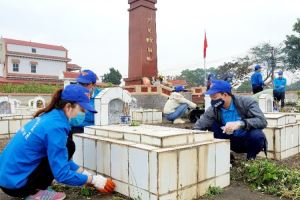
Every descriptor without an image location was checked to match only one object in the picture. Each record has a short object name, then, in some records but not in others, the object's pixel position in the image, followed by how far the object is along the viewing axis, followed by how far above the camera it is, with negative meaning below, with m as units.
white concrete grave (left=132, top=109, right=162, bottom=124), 7.92 -0.67
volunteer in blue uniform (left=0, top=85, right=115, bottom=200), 1.95 -0.47
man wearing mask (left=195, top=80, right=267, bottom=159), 2.84 -0.30
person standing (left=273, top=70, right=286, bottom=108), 8.73 +0.27
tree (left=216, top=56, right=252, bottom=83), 25.15 +2.85
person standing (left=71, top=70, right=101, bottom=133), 3.27 +0.17
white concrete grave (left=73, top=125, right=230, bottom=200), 2.03 -0.60
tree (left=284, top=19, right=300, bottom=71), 24.61 +4.79
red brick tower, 14.94 +3.42
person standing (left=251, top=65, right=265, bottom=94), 7.21 +0.44
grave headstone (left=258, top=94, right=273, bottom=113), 5.51 -0.17
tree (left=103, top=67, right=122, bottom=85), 34.59 +2.71
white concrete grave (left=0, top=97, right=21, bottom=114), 7.01 -0.30
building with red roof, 29.81 +4.60
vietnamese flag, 15.04 +3.13
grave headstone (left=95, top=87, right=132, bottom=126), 3.59 -0.14
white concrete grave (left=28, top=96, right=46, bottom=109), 11.11 -0.29
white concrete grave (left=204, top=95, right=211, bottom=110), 6.43 -0.17
